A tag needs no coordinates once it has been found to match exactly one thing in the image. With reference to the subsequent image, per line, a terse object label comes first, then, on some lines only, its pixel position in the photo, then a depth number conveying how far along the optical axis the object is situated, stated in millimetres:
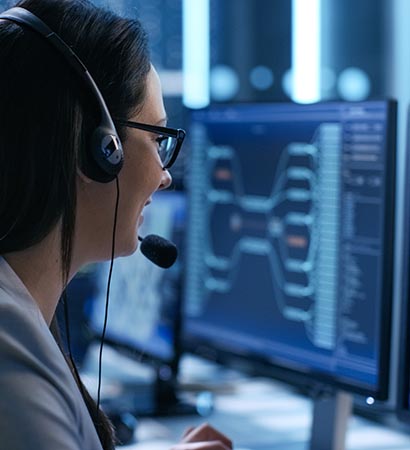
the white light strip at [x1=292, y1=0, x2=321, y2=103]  3582
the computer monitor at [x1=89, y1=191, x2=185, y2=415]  2201
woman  1496
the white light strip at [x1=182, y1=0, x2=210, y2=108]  3948
